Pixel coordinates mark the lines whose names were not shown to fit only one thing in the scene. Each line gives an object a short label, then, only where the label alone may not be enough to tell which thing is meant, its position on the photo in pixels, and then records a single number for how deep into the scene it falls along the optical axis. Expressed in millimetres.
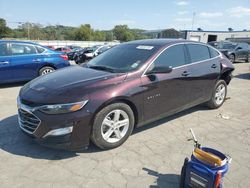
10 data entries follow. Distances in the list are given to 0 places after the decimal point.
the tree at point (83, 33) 68468
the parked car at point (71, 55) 17913
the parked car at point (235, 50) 13085
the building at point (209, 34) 35375
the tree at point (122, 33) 84120
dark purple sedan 2437
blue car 5811
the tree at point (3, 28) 52539
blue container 1782
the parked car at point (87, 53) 13563
